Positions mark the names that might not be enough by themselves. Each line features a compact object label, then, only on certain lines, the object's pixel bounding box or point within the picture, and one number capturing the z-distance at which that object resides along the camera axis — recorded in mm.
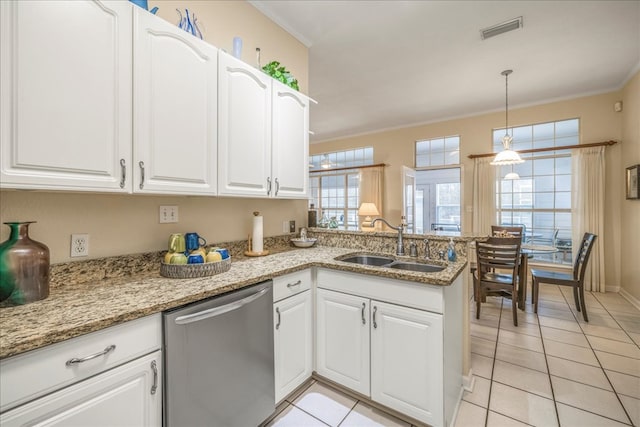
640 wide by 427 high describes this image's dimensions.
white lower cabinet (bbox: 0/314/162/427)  792
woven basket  1461
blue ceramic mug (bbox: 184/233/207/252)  1703
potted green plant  2070
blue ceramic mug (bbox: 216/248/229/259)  1640
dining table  3221
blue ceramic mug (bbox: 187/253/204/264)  1513
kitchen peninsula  875
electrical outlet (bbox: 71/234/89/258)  1352
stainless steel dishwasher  1137
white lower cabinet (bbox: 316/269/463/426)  1467
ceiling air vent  2479
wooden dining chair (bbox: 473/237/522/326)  2910
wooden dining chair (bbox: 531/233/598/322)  2967
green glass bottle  1038
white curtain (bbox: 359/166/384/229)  5910
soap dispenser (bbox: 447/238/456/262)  1838
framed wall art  3277
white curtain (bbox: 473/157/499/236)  4727
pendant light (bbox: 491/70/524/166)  3363
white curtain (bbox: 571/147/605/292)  3945
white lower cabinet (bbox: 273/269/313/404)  1644
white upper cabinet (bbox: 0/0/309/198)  1013
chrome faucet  2088
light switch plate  1703
